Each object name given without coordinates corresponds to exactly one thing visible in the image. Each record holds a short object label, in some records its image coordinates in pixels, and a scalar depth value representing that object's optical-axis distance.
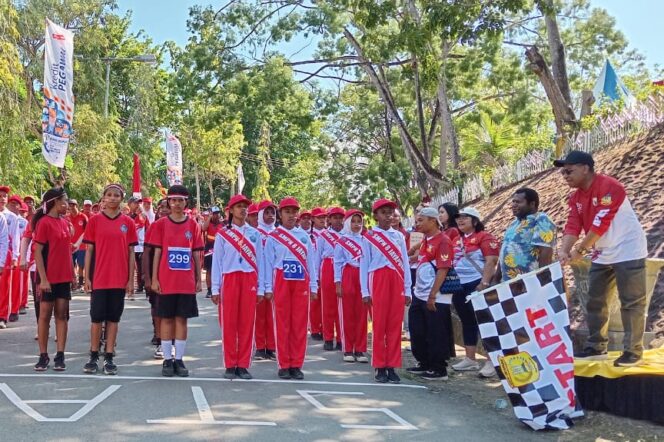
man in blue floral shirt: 7.54
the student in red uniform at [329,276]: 11.30
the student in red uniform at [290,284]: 8.54
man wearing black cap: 6.73
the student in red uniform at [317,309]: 12.18
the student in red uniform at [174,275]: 8.24
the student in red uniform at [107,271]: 8.29
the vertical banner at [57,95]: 16.31
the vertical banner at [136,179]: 20.09
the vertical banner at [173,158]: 30.09
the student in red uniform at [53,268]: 8.38
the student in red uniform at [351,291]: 10.16
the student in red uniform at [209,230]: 16.67
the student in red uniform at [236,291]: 8.34
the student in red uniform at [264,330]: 10.12
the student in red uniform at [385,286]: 8.53
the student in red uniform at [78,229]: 12.88
